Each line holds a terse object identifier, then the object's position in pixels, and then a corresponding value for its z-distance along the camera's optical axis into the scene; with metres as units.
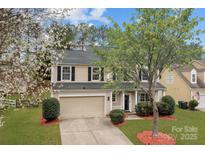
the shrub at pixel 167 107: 9.85
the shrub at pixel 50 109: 8.48
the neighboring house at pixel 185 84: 12.25
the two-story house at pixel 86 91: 9.63
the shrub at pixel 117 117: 8.60
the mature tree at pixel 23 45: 4.21
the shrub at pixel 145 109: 9.89
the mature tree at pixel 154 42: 6.12
